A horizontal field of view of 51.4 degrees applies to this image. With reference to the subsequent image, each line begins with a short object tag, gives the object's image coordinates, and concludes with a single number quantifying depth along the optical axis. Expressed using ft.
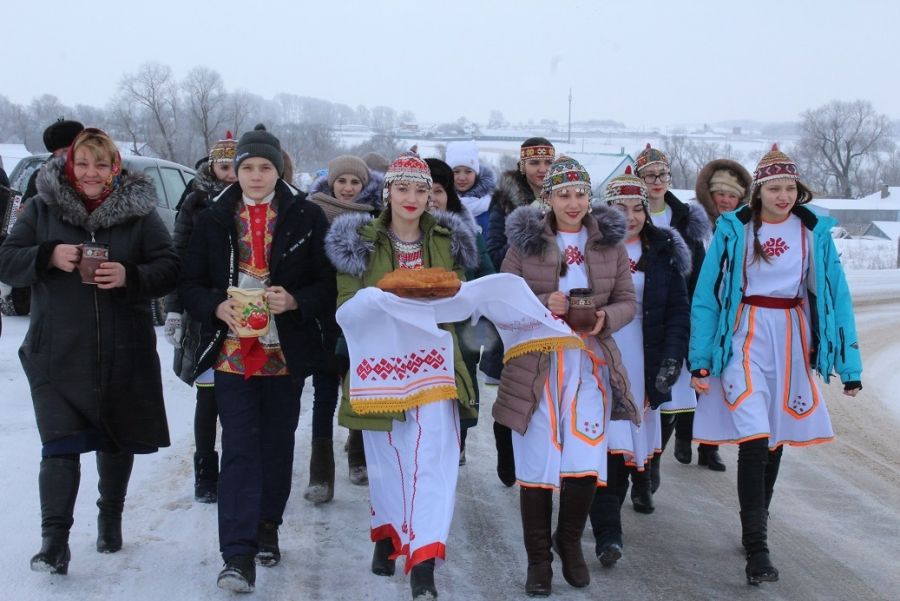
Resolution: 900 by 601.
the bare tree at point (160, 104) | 138.37
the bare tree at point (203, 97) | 137.25
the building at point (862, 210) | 289.94
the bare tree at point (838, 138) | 304.91
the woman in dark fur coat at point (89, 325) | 14.60
